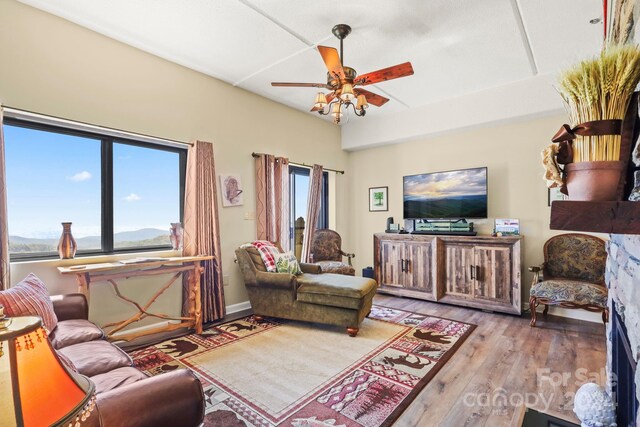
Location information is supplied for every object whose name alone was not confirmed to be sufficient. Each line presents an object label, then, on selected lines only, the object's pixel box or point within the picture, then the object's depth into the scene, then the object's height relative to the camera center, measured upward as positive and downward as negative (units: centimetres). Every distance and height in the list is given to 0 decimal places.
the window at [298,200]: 512 +24
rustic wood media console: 389 -78
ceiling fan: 252 +115
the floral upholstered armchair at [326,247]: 504 -54
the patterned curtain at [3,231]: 235 -11
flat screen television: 436 +27
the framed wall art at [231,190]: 394 +32
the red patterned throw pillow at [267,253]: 367 -46
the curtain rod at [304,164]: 426 +80
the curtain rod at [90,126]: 256 +85
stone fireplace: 101 -42
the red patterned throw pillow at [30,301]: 162 -47
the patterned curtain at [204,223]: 355 -9
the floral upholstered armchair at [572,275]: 316 -74
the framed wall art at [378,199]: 546 +26
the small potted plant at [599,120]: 80 +24
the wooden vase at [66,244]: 275 -24
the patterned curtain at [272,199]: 428 +22
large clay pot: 79 +8
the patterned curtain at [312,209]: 491 +8
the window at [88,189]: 273 +27
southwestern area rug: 198 -125
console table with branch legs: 269 -59
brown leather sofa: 105 -68
